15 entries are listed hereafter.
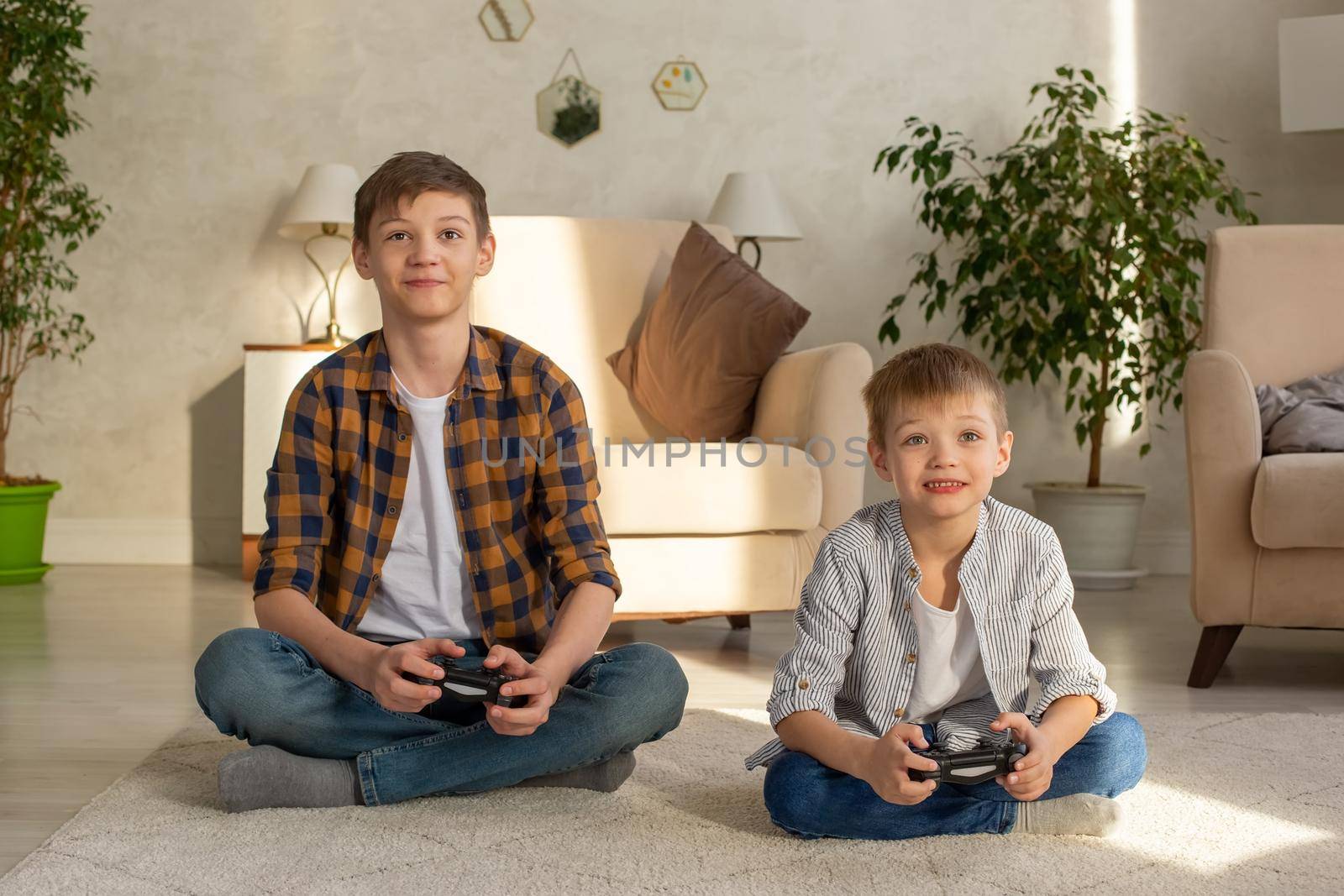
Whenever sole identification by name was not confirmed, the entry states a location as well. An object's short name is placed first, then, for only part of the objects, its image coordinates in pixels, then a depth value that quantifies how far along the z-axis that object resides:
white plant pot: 3.57
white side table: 3.57
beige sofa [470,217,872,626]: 2.37
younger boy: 1.33
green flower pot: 3.37
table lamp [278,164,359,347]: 3.57
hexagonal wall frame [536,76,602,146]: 3.88
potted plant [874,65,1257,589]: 3.47
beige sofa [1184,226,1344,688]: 2.14
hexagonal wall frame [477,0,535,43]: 3.87
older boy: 1.43
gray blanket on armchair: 2.28
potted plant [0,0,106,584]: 3.29
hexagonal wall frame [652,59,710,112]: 3.89
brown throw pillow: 2.70
